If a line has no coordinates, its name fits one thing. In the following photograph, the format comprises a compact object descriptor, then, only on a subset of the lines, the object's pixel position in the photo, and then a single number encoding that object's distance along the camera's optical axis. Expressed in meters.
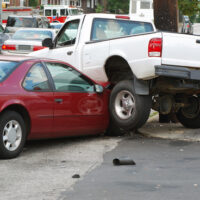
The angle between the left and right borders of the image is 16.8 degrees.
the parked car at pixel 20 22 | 39.50
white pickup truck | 9.87
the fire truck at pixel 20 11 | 58.55
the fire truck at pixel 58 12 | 63.06
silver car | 22.83
